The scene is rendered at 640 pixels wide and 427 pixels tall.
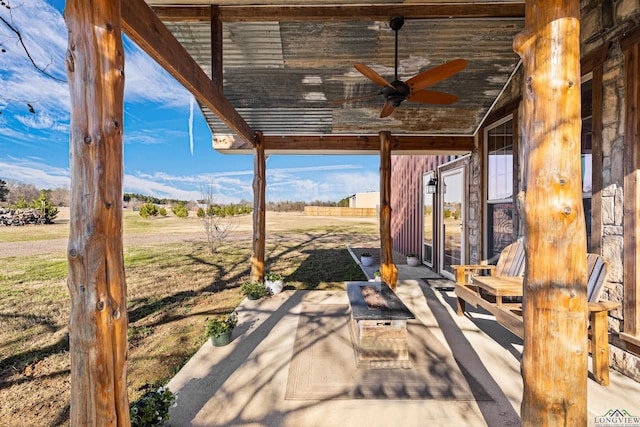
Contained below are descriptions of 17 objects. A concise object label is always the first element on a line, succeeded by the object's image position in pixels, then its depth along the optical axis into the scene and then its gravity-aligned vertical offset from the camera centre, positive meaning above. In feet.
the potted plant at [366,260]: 24.00 -4.10
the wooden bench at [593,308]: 7.45 -2.88
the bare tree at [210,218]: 29.71 -0.46
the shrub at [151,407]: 5.17 -3.98
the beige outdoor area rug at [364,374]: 7.24 -4.84
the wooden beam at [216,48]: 9.32 +5.91
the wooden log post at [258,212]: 16.03 +0.15
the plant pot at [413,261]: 24.13 -4.19
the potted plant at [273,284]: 15.44 -4.07
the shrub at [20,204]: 51.13 +1.62
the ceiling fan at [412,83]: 8.79 +4.73
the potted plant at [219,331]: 9.57 -4.29
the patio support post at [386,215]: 15.31 +0.03
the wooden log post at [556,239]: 4.17 -0.35
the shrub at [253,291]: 14.49 -4.20
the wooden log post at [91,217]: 4.06 -0.06
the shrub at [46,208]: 51.33 +0.95
